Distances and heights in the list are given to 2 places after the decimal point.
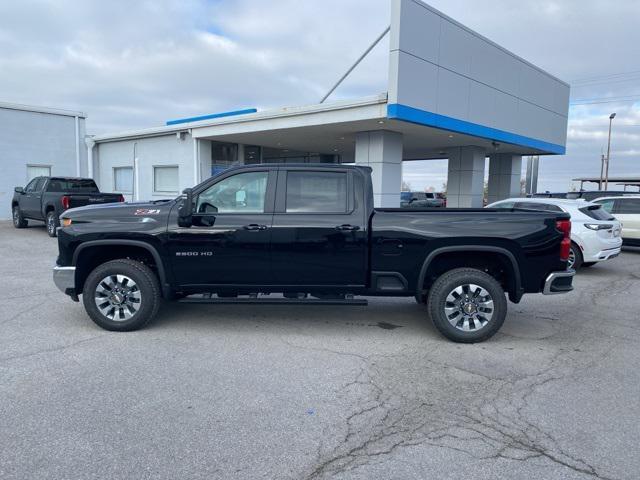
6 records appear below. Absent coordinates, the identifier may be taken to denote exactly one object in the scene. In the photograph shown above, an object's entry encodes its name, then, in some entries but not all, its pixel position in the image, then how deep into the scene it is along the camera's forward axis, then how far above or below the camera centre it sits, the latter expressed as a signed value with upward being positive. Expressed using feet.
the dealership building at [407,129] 43.78 +7.38
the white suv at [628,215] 42.19 -1.13
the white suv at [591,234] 31.37 -2.17
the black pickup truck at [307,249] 17.79 -2.13
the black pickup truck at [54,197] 47.16 -1.11
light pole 144.57 +17.34
